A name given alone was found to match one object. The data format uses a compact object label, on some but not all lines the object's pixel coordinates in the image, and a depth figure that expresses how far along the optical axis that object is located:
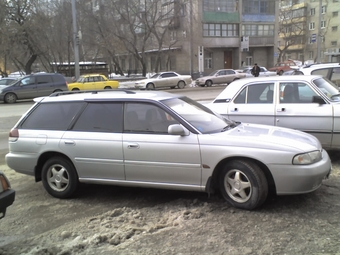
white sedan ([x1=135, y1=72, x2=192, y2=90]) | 28.20
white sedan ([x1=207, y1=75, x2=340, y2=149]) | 6.16
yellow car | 25.03
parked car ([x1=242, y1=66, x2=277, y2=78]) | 36.69
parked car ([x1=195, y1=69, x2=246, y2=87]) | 32.19
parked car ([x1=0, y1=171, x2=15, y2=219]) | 3.61
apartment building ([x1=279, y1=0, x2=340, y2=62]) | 66.38
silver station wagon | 4.18
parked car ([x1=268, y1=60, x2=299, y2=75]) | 40.81
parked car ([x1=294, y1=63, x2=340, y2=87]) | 9.45
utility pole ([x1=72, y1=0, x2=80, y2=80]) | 25.44
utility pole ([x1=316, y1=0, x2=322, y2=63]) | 33.75
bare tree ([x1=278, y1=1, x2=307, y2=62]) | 65.06
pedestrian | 25.37
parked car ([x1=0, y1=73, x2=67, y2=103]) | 21.25
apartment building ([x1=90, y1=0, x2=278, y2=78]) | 45.00
